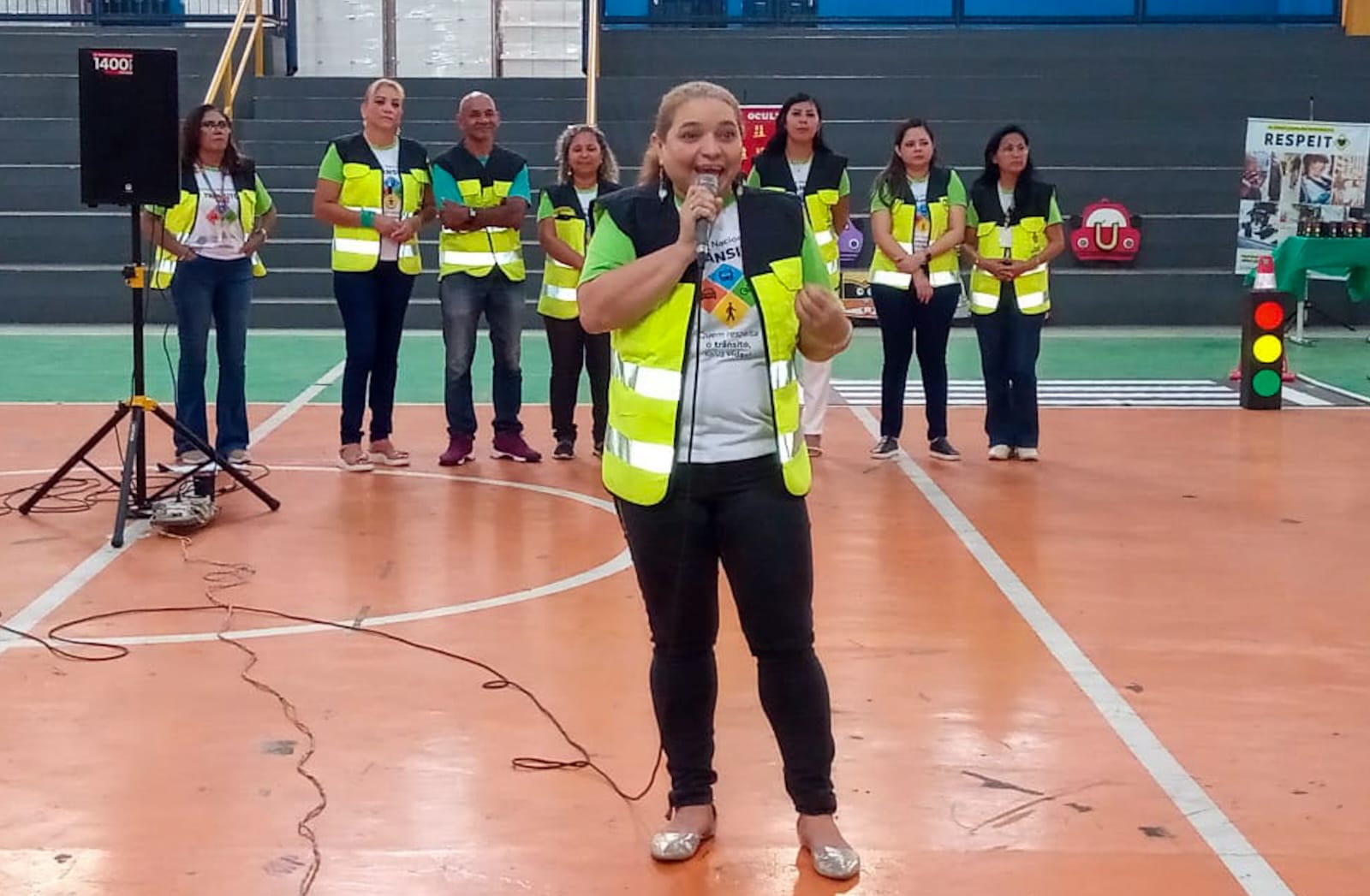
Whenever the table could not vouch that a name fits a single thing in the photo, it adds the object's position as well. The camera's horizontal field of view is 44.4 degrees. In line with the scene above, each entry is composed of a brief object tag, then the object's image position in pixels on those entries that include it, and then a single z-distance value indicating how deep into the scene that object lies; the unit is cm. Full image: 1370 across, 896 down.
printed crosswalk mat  1147
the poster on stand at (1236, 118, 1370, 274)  1433
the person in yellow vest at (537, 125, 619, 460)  917
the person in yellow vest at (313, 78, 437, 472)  863
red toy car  1670
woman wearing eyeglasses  865
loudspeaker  719
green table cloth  1314
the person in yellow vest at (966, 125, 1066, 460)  916
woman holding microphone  366
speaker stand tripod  724
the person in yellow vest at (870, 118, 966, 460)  910
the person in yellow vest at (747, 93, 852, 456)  882
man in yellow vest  889
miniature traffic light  1087
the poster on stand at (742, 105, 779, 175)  1510
